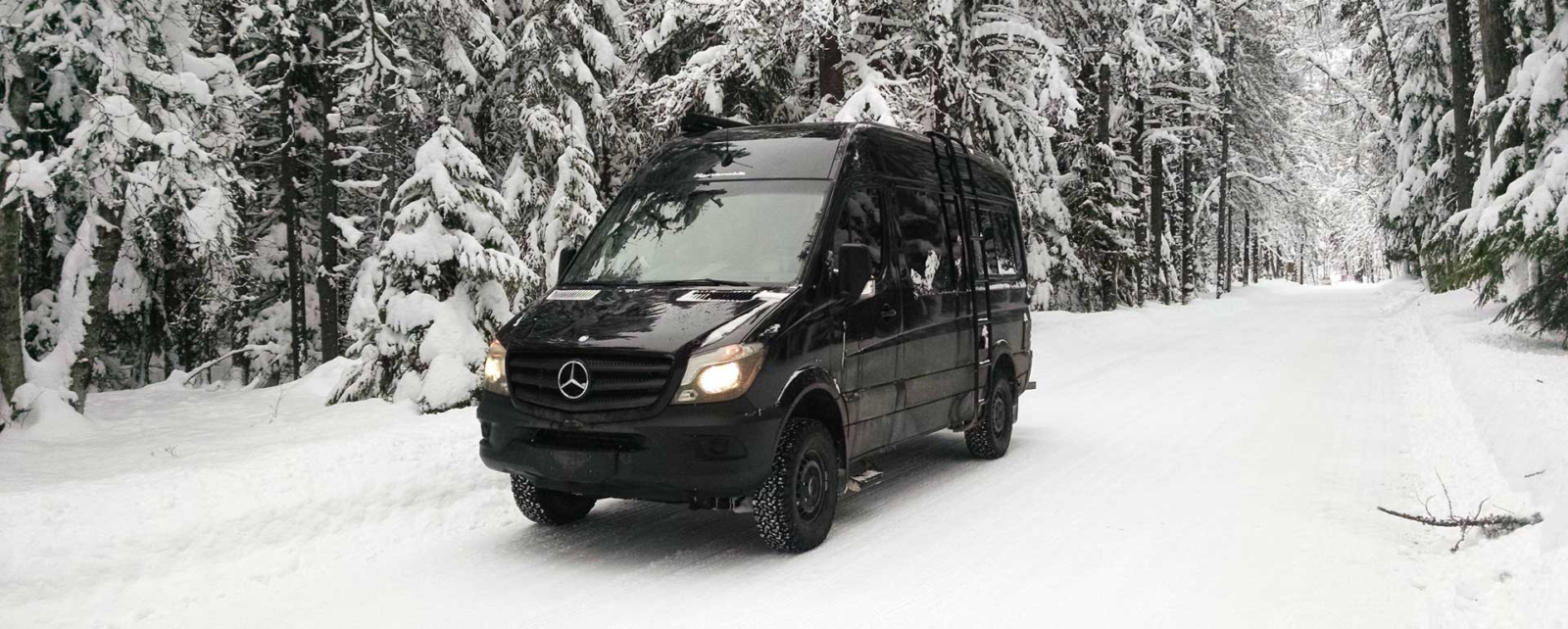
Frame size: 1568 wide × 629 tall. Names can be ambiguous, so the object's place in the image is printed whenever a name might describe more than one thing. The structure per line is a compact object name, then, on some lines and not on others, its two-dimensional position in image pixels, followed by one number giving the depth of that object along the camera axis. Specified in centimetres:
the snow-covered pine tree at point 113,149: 951
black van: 534
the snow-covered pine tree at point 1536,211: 1255
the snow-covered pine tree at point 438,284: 1084
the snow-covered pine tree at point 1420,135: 2831
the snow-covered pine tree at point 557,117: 1764
